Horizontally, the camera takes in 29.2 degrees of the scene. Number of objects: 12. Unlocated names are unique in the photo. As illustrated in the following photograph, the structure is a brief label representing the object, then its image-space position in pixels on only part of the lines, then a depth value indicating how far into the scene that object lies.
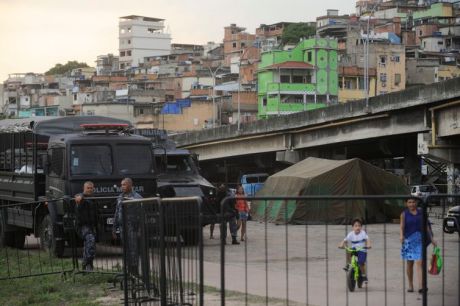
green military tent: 35.19
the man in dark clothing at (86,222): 16.36
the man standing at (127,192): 15.73
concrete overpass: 43.50
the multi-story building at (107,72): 193.75
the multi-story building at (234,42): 176.25
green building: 106.69
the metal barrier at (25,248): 17.84
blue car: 56.82
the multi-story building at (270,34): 154.26
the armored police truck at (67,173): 19.92
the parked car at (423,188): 54.53
